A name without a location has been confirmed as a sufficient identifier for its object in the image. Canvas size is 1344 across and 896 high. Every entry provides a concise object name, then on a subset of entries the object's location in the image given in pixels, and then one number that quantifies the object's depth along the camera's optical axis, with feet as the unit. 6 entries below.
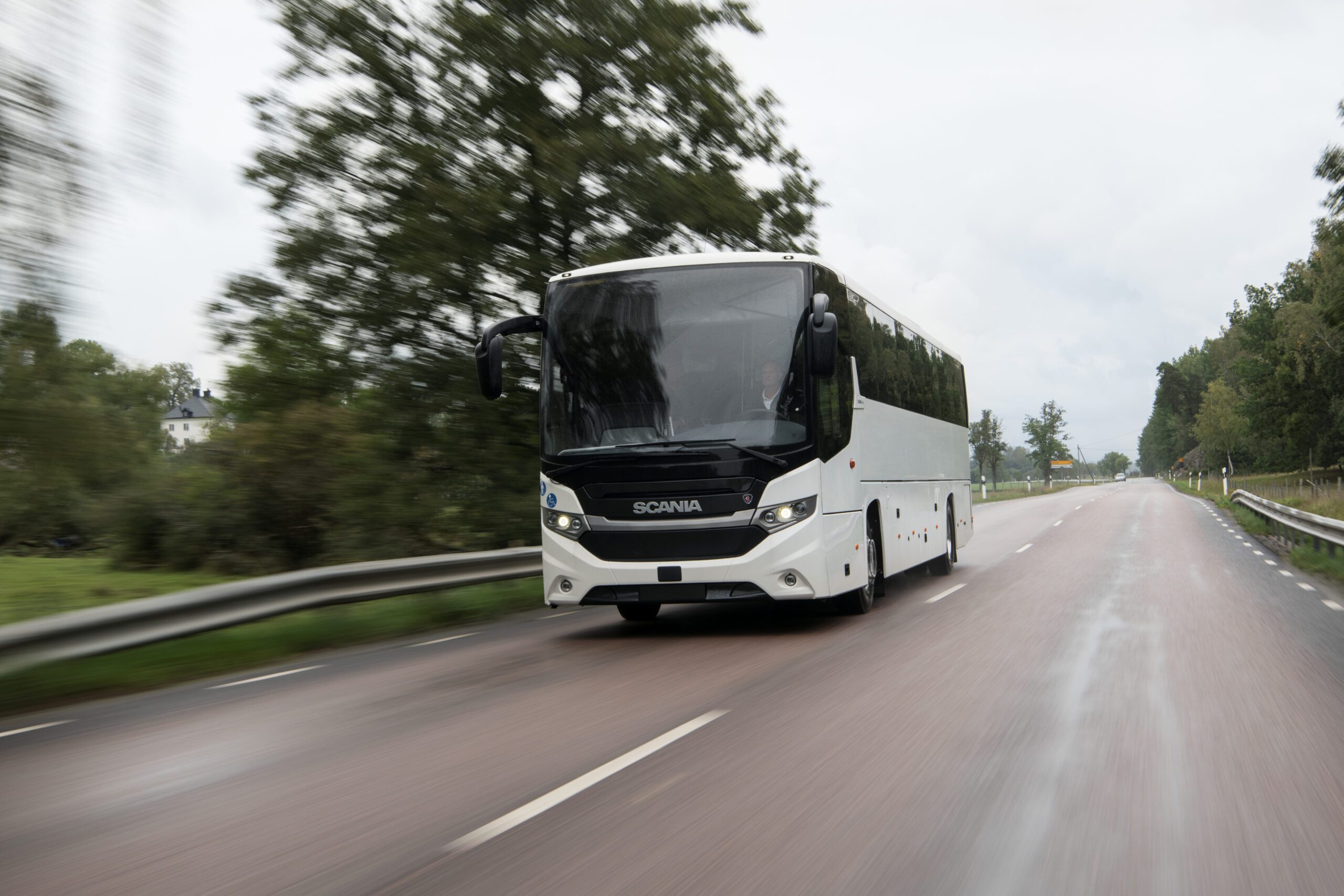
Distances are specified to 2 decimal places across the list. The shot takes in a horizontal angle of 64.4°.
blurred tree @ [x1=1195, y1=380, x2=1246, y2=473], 304.09
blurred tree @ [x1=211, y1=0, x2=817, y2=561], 53.26
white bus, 30.01
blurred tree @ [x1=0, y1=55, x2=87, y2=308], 26.11
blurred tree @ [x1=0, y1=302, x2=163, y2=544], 25.22
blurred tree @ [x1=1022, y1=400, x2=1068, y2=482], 369.30
